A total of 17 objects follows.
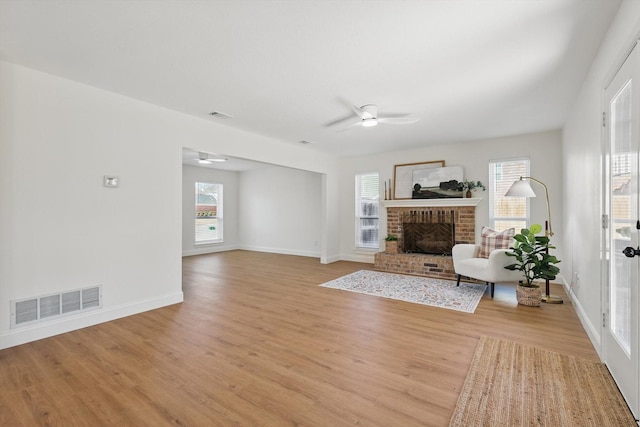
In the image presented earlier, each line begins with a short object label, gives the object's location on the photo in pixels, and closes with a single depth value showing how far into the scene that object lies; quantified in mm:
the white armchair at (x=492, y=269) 4285
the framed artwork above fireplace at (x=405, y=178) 6380
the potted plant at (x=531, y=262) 3850
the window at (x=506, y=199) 5391
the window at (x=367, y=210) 7117
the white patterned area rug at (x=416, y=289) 4054
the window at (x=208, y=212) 8852
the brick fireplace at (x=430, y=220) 5543
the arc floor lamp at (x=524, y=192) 4043
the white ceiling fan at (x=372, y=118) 3695
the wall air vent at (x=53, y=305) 2826
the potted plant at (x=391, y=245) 6234
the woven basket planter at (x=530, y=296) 3844
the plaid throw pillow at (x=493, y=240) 4633
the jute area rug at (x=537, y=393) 1767
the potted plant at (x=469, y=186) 5715
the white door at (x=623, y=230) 1774
